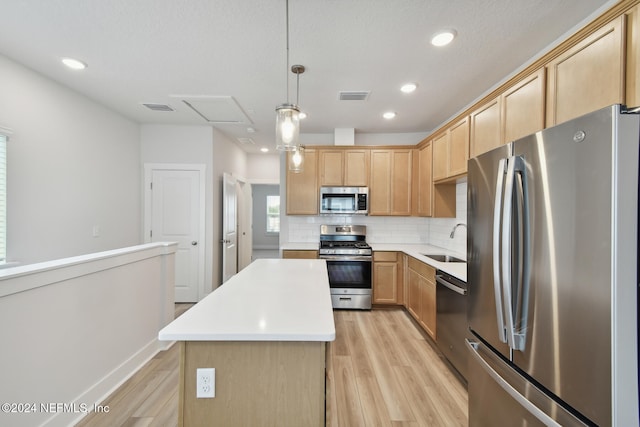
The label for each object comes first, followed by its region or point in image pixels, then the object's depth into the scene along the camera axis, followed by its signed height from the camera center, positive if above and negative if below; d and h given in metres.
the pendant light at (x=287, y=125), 1.75 +0.57
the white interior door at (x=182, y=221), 4.18 -0.13
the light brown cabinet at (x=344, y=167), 4.16 +0.71
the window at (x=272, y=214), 9.73 -0.04
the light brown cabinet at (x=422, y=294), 2.84 -0.92
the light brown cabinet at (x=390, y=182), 4.12 +0.48
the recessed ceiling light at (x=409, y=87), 2.79 +1.32
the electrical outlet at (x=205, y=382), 1.08 -0.67
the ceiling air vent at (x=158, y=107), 3.42 +1.33
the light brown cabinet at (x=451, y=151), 2.74 +0.70
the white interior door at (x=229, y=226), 4.48 -0.23
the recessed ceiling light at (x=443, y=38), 1.96 +1.30
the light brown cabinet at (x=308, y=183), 4.21 +0.46
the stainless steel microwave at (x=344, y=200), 4.11 +0.20
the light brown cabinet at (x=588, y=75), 1.28 +0.74
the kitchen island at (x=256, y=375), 1.09 -0.65
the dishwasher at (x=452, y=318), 2.18 -0.90
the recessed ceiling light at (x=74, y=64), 2.41 +1.33
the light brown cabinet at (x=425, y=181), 3.65 +0.47
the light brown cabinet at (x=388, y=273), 3.84 -0.83
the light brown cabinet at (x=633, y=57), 1.20 +0.71
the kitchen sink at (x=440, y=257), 3.34 -0.53
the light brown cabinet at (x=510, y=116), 1.78 +0.76
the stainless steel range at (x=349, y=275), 3.80 -0.85
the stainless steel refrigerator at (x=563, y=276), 0.85 -0.22
